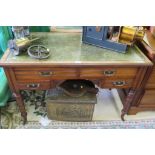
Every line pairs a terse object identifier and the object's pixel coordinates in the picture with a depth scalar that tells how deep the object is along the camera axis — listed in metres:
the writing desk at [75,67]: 1.13
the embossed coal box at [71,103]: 1.41
